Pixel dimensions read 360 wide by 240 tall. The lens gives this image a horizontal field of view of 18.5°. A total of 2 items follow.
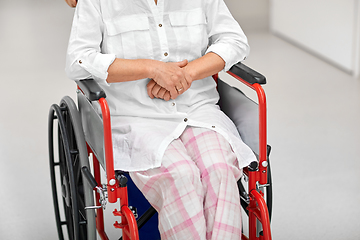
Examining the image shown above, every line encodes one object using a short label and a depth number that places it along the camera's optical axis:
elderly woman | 3.44
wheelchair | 3.47
